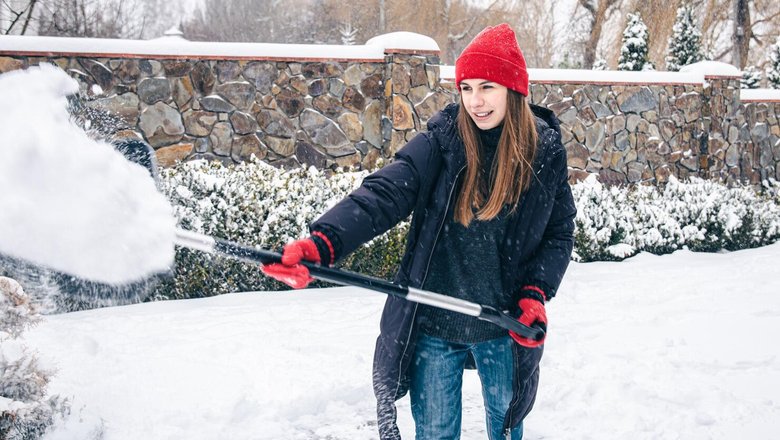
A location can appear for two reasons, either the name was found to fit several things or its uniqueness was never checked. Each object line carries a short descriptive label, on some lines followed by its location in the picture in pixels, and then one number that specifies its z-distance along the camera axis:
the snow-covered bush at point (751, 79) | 14.61
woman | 2.17
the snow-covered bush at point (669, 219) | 7.25
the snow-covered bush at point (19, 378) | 2.80
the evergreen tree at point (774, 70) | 13.22
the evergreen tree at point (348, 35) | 27.23
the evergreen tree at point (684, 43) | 13.73
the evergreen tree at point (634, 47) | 13.05
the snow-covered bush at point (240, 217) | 5.37
